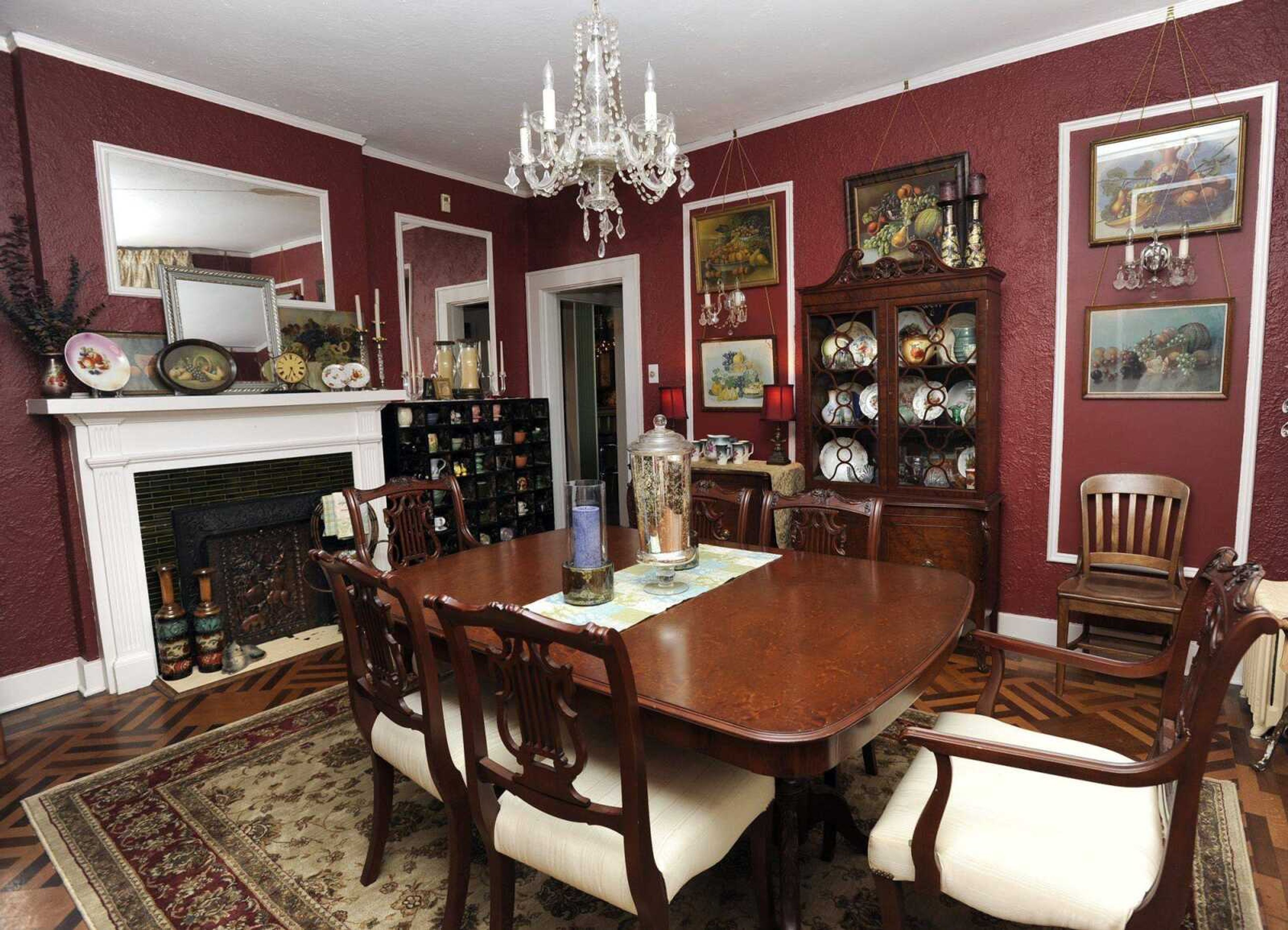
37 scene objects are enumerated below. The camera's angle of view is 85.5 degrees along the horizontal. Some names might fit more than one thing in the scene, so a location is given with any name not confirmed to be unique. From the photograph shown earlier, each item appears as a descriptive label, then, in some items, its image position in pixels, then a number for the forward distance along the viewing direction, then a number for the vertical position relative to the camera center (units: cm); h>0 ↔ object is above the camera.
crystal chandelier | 217 +77
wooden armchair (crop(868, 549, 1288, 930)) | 114 -85
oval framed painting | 336 +17
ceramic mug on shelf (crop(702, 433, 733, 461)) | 430 -38
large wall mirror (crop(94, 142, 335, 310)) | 328 +89
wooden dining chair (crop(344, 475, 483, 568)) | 271 -50
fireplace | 354 -86
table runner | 176 -58
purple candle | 182 -39
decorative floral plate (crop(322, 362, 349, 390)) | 393 +11
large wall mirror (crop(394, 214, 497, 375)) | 471 +75
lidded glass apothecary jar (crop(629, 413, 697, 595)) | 192 -33
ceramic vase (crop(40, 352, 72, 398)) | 301 +12
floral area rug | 179 -134
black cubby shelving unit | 438 -42
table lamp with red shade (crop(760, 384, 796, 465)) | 397 -15
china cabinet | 331 -11
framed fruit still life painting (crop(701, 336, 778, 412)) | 434 +7
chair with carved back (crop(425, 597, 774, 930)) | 123 -84
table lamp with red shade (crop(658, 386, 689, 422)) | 447 -12
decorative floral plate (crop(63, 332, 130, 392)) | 303 +19
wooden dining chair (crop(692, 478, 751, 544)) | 267 -51
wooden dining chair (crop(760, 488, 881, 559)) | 233 -50
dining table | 124 -60
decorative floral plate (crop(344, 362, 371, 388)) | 402 +12
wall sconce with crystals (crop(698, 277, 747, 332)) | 433 +45
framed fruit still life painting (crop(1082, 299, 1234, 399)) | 295 +8
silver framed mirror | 341 +44
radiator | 240 -109
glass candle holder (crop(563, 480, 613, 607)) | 183 -42
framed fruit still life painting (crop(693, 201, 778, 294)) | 425 +84
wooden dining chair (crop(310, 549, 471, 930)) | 156 -78
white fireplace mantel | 312 -27
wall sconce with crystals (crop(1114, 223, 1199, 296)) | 293 +43
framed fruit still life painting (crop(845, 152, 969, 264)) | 356 +91
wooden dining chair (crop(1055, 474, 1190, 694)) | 286 -82
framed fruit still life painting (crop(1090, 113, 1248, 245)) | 287 +80
